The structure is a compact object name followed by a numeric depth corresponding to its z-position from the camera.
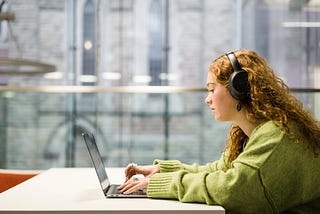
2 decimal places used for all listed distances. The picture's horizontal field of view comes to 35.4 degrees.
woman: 1.38
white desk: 1.29
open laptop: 1.53
